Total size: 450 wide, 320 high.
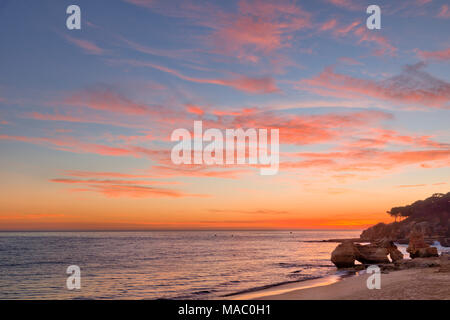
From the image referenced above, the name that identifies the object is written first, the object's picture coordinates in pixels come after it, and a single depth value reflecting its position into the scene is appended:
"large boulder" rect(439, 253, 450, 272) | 30.40
